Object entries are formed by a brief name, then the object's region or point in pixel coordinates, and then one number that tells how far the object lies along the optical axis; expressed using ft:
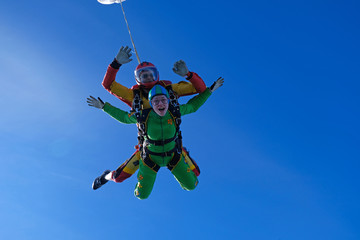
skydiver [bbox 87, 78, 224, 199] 25.20
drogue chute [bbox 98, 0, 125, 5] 30.76
